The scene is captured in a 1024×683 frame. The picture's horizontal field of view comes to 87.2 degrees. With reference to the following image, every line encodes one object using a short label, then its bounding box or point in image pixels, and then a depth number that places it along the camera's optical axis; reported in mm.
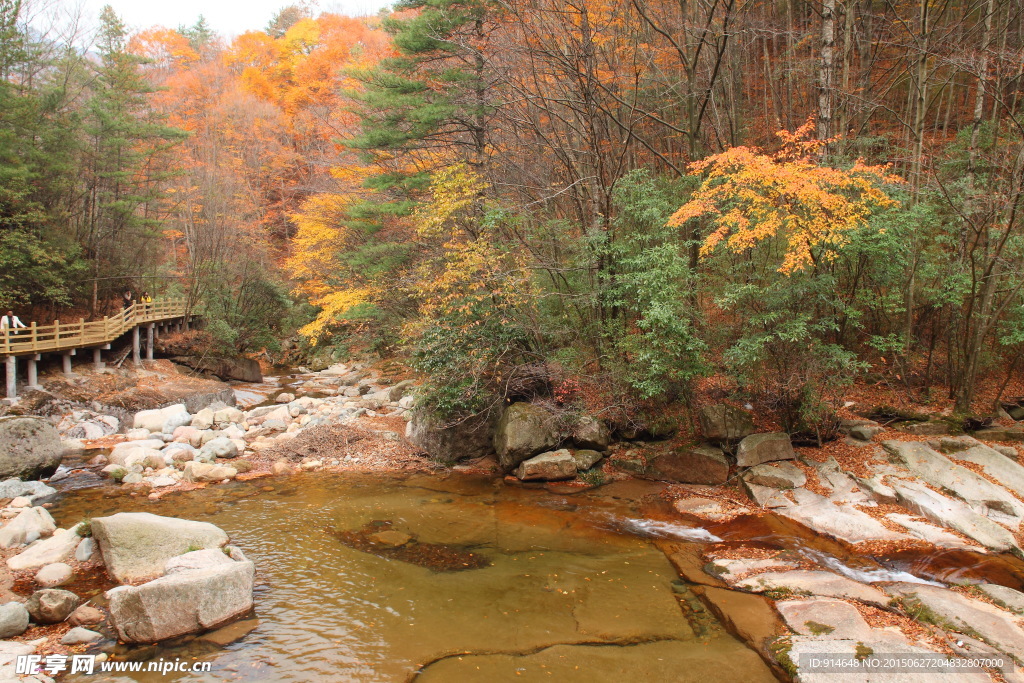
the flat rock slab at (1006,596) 5734
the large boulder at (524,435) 10773
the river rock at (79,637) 5355
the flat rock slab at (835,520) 7250
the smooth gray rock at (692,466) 9758
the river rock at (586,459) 10555
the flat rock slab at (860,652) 4633
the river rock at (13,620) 5395
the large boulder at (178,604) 5406
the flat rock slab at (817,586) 5973
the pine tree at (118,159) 19984
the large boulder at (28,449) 9758
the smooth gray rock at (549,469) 10398
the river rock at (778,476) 8805
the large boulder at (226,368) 22625
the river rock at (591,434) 10984
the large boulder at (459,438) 11703
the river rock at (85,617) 5719
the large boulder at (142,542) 6441
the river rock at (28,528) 7203
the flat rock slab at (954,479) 7500
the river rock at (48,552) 6695
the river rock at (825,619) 5316
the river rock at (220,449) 11655
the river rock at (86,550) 6812
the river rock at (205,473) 10508
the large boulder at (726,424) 10141
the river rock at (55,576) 6418
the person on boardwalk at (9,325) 14984
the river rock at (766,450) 9500
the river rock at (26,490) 9156
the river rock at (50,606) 5703
